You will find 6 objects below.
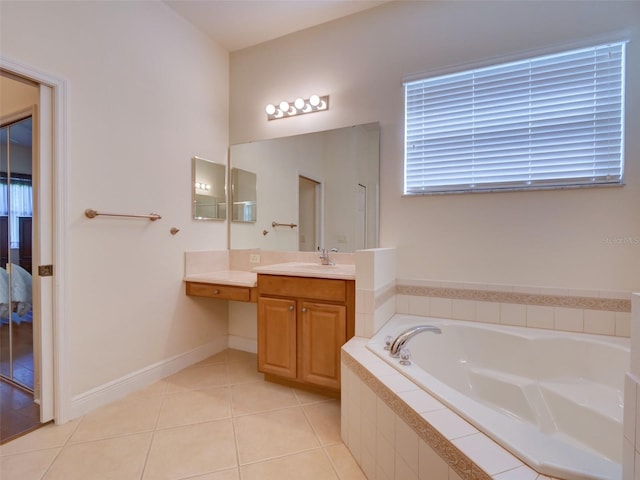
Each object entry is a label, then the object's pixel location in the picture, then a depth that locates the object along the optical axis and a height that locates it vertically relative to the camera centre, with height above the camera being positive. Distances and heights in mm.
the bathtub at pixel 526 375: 1266 -739
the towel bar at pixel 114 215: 1802 +121
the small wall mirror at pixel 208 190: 2553 +386
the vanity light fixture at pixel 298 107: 2463 +1066
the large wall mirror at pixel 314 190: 2328 +371
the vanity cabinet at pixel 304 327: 1924 -613
